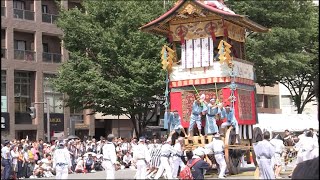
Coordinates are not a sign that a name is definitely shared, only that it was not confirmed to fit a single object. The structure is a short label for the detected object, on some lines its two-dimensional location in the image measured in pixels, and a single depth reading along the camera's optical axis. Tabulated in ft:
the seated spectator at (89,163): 87.33
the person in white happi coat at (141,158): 59.88
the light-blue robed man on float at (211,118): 65.72
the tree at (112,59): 105.29
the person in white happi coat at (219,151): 63.05
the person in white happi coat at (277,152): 61.36
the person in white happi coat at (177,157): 60.85
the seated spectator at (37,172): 80.59
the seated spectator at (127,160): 93.32
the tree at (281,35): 107.14
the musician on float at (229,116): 66.23
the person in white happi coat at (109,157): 58.39
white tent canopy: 103.84
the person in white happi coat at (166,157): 60.18
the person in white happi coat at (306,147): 55.36
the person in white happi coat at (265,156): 52.11
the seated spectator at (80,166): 84.79
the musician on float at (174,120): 68.80
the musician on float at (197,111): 66.28
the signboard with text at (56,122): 138.10
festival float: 67.87
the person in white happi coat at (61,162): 58.23
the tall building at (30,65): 130.11
